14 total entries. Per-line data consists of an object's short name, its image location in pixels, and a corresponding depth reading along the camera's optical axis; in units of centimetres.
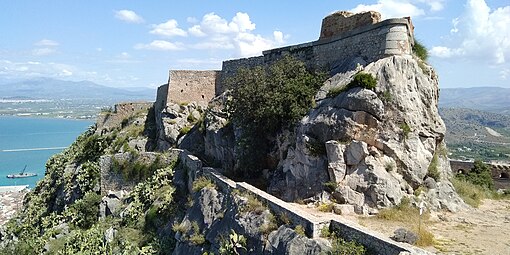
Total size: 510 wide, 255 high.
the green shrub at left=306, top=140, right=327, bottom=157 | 1511
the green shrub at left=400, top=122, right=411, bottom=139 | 1456
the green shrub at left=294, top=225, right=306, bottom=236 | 1119
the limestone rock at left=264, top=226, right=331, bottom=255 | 1065
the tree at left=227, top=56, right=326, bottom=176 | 1692
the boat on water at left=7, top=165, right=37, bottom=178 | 11012
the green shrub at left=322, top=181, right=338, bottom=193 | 1438
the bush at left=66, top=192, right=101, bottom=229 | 2270
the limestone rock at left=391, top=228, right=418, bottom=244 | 1034
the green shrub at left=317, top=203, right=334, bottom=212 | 1383
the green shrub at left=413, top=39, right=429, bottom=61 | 1700
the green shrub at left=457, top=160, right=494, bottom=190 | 2465
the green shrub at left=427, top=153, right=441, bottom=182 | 1532
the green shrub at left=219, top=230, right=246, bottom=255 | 1284
